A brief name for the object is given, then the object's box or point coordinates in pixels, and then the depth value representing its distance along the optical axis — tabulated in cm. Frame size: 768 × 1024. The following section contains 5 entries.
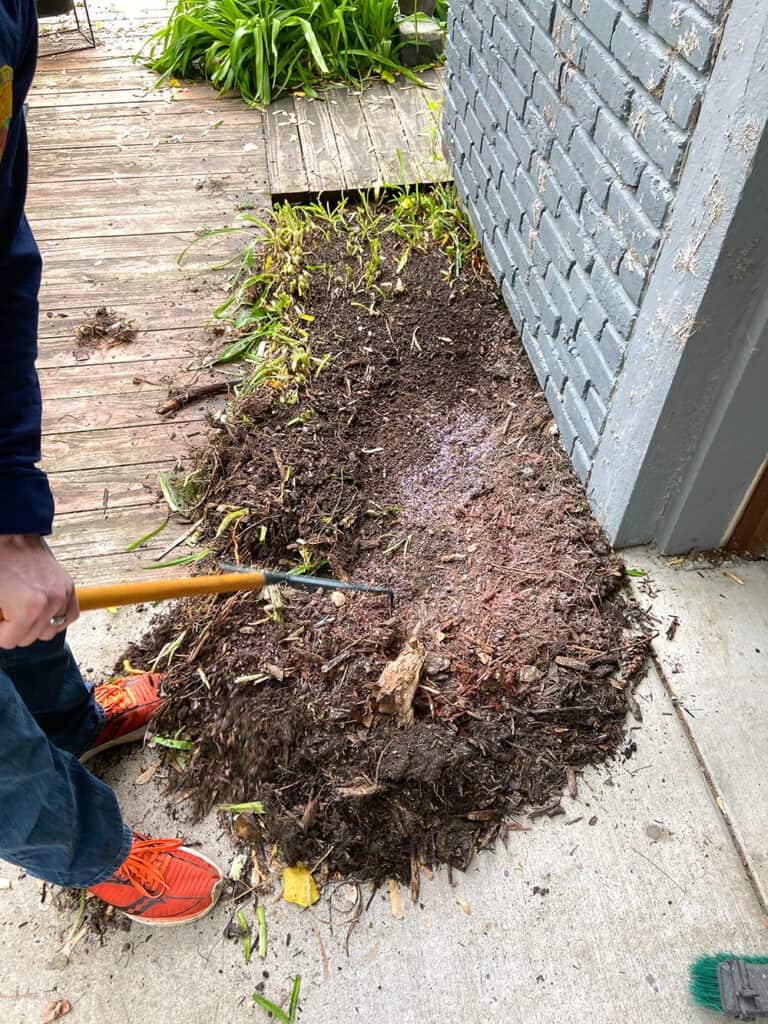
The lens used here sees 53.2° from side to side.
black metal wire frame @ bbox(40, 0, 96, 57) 460
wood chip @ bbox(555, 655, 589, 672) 188
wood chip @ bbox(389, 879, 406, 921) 159
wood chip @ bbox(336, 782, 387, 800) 165
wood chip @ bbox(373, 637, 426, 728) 177
